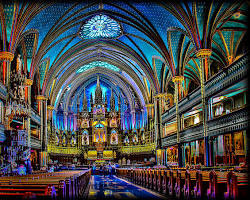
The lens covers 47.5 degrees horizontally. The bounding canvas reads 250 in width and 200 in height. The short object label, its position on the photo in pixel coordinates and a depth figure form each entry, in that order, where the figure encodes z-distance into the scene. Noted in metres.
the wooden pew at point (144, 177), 15.24
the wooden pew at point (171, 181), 10.26
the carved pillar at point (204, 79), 19.03
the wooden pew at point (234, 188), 5.30
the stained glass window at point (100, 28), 30.26
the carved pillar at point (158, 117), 32.53
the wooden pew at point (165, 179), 11.01
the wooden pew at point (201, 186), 7.08
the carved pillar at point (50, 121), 36.75
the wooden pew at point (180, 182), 9.21
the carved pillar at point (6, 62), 19.19
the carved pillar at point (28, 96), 24.51
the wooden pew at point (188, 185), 8.19
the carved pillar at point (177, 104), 25.27
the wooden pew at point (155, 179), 12.94
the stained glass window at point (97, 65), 42.05
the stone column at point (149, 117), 38.00
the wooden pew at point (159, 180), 12.06
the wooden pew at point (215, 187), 6.23
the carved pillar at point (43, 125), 31.11
